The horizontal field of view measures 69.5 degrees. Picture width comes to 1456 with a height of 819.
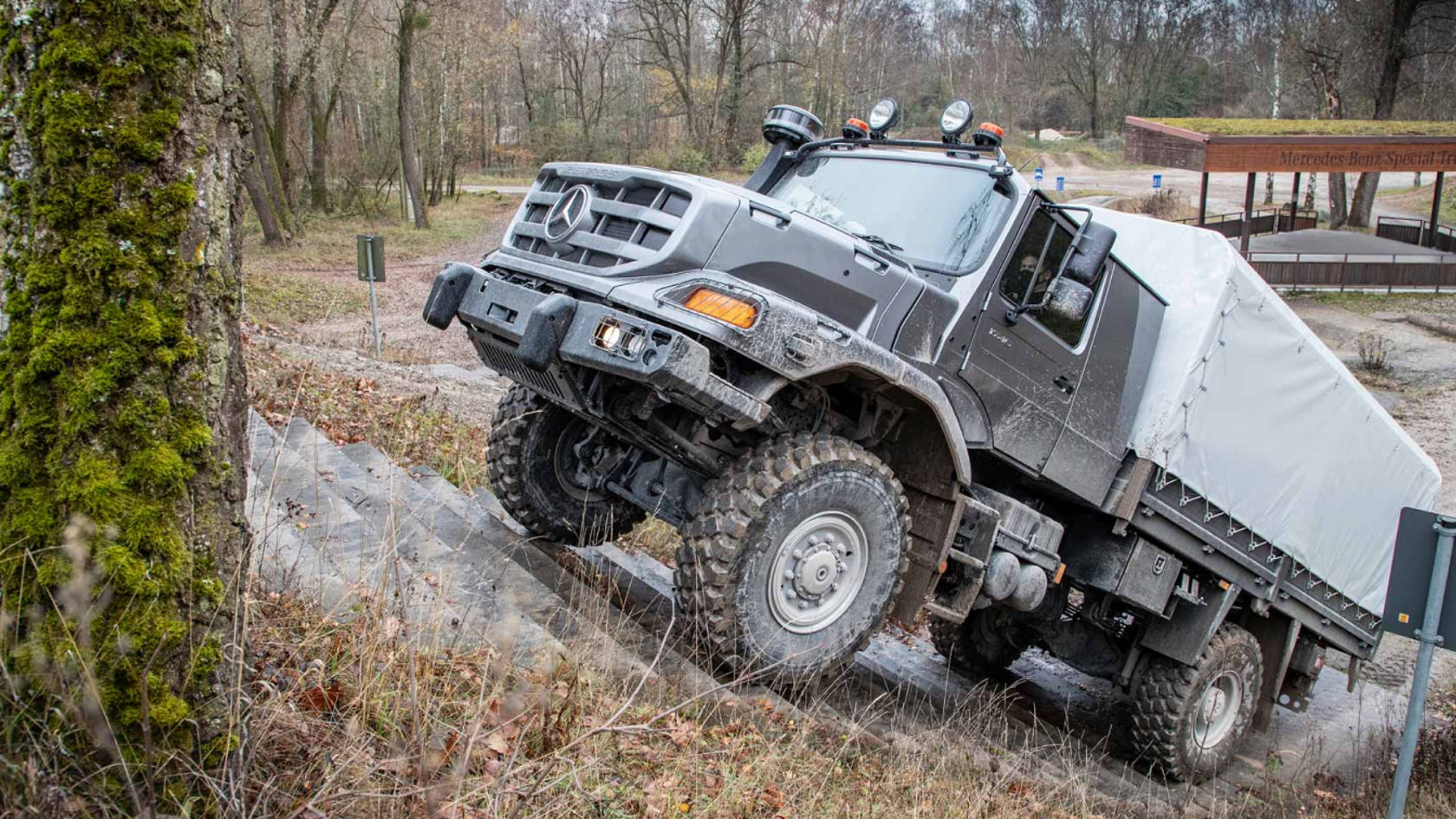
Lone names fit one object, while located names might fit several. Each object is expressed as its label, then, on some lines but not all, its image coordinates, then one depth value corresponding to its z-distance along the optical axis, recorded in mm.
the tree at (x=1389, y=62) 30719
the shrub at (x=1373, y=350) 17219
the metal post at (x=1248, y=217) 21094
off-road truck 4219
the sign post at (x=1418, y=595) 5055
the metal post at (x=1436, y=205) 23797
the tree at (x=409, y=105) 26469
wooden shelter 20469
